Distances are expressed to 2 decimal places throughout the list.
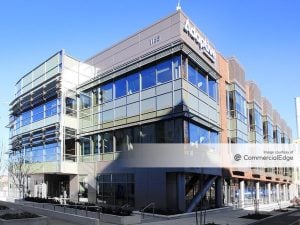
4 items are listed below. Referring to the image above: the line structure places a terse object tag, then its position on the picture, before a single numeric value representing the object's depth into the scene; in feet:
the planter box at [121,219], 41.22
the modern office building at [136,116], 55.29
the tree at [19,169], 76.79
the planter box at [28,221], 36.21
